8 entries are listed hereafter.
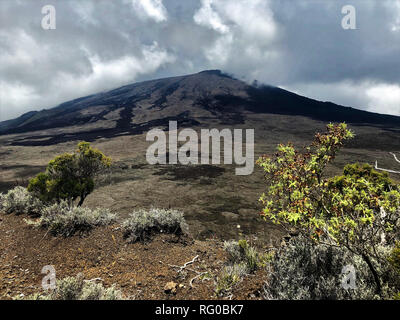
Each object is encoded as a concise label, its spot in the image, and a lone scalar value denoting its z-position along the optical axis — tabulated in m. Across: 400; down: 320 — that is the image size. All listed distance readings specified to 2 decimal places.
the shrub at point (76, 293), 3.51
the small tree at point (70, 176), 8.43
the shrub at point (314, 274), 3.37
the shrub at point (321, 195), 3.16
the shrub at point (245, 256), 4.71
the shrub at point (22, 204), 8.09
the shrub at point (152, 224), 6.27
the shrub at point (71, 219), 6.28
